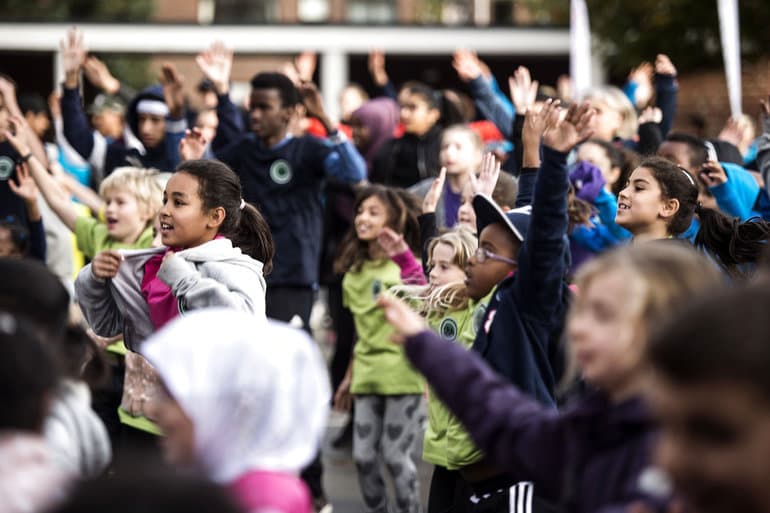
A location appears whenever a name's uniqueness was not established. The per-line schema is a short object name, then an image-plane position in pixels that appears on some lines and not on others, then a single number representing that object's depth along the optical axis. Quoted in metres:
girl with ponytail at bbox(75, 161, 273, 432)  10.16
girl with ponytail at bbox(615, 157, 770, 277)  11.74
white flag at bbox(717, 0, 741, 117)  22.61
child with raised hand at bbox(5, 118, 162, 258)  14.49
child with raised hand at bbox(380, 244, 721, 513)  6.07
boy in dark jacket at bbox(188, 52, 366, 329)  16.55
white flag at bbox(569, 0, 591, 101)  23.91
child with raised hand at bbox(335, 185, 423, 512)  14.47
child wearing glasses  8.72
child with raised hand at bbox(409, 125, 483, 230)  17.41
